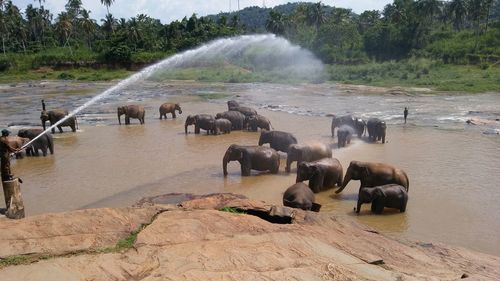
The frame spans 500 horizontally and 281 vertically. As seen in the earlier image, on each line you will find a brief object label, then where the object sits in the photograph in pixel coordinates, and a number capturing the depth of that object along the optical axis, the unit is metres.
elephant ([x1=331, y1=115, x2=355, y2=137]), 22.02
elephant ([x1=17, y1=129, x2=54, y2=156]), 18.56
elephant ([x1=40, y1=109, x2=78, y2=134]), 24.19
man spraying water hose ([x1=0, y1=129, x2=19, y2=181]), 10.05
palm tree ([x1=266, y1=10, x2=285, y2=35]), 95.00
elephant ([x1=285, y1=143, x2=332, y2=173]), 15.78
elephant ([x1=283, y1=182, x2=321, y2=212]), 11.27
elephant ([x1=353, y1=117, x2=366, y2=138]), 22.14
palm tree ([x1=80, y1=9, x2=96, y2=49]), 88.31
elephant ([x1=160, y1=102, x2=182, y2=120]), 29.28
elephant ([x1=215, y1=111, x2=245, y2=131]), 24.48
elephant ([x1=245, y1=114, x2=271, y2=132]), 23.44
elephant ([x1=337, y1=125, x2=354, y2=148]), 19.70
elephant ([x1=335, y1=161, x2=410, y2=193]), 12.90
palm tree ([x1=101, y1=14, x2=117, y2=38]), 95.38
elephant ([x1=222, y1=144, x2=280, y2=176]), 15.28
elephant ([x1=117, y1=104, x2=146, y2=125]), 27.09
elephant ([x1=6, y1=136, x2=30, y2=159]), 12.76
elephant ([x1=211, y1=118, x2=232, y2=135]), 23.27
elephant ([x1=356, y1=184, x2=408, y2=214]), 11.68
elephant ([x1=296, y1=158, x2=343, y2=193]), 13.45
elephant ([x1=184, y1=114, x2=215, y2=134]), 23.31
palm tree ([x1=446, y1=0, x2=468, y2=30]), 87.44
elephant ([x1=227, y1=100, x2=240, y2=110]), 28.35
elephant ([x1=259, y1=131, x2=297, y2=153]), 17.88
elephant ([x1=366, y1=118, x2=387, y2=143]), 20.88
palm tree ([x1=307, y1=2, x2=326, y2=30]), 98.94
